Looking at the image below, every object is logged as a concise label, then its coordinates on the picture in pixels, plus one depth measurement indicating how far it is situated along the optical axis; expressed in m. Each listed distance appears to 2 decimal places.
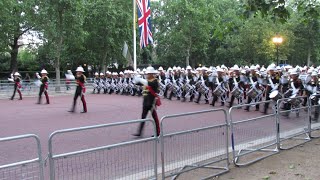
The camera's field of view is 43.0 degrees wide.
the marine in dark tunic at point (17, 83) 22.86
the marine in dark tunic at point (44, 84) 19.01
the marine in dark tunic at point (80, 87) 15.29
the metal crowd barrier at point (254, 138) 7.32
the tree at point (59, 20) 30.12
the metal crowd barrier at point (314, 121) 9.40
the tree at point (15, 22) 30.90
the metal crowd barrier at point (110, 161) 4.79
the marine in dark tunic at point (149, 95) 9.90
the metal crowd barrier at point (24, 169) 4.21
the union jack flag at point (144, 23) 27.21
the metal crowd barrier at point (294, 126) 8.53
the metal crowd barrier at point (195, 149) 6.03
